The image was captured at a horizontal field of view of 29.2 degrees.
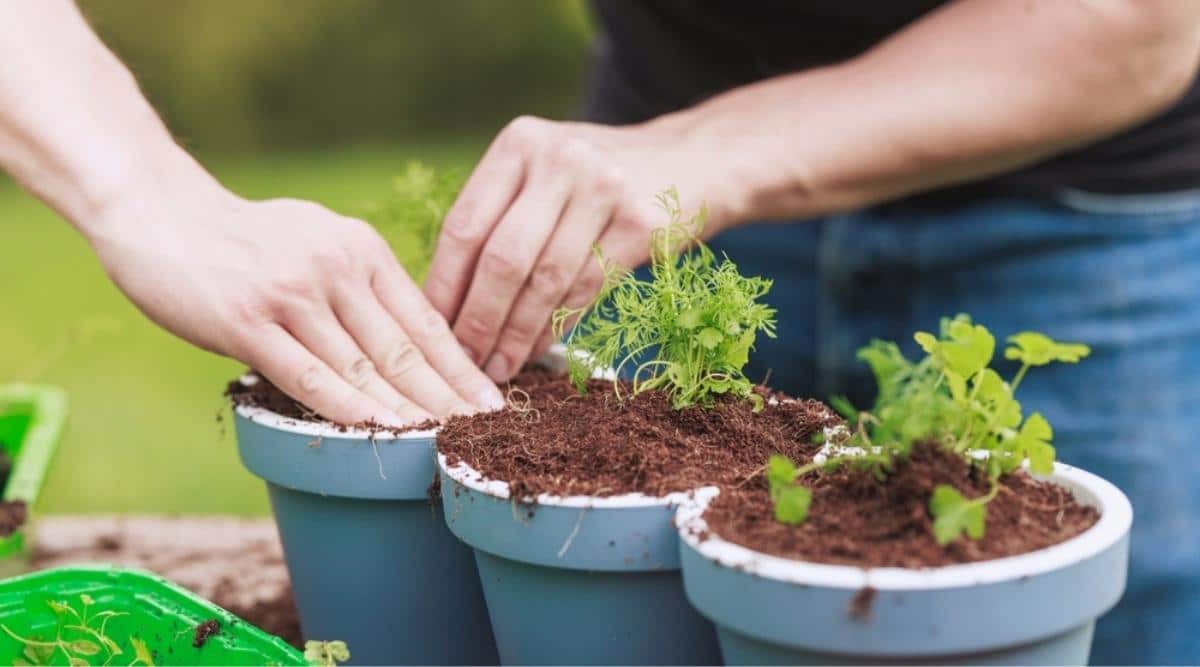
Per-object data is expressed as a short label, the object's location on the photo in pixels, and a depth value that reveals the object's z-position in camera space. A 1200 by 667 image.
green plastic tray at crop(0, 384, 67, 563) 1.14
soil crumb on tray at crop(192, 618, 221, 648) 0.90
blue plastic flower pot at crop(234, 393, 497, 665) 0.95
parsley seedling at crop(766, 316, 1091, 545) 0.81
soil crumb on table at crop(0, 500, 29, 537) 1.08
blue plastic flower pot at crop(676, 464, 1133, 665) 0.77
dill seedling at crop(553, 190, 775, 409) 0.91
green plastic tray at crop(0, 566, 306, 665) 0.91
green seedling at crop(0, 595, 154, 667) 0.92
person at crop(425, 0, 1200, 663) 1.04
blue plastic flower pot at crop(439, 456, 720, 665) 0.85
